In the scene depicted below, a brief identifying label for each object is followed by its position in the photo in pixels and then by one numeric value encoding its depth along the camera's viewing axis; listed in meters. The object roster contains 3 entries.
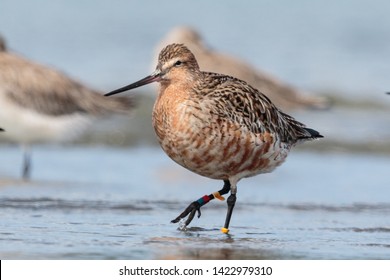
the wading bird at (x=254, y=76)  15.75
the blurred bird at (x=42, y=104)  13.70
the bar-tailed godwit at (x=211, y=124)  8.30
